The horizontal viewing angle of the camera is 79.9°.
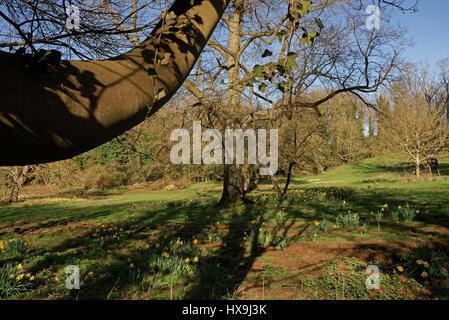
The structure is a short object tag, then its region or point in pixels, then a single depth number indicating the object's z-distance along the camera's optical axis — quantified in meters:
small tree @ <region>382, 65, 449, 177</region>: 15.84
